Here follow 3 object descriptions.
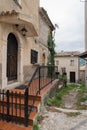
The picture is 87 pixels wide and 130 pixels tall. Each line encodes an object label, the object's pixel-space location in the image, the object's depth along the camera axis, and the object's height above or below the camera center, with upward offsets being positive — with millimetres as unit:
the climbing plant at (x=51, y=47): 8011 +1849
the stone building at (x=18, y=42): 3090 +1189
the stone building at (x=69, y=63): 18143 +541
